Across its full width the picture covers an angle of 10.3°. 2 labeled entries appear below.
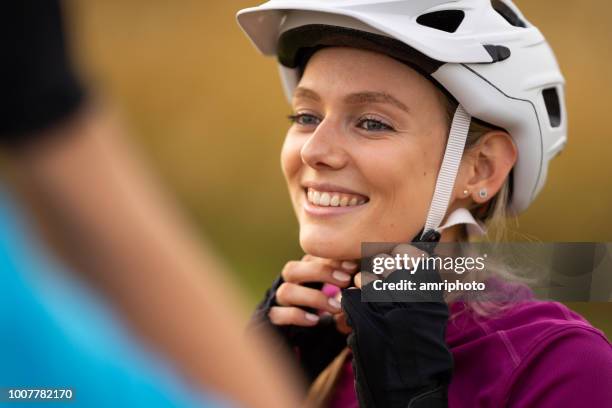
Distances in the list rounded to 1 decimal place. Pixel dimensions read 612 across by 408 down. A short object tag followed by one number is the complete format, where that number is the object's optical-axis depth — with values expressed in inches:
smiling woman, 102.2
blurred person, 56.6
